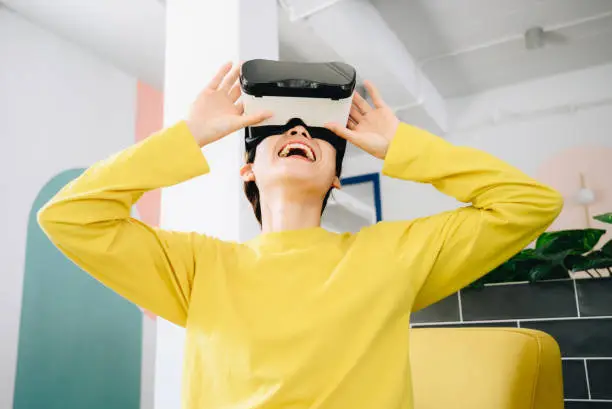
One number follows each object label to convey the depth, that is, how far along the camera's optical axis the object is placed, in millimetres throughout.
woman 864
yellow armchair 980
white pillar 1702
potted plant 1821
